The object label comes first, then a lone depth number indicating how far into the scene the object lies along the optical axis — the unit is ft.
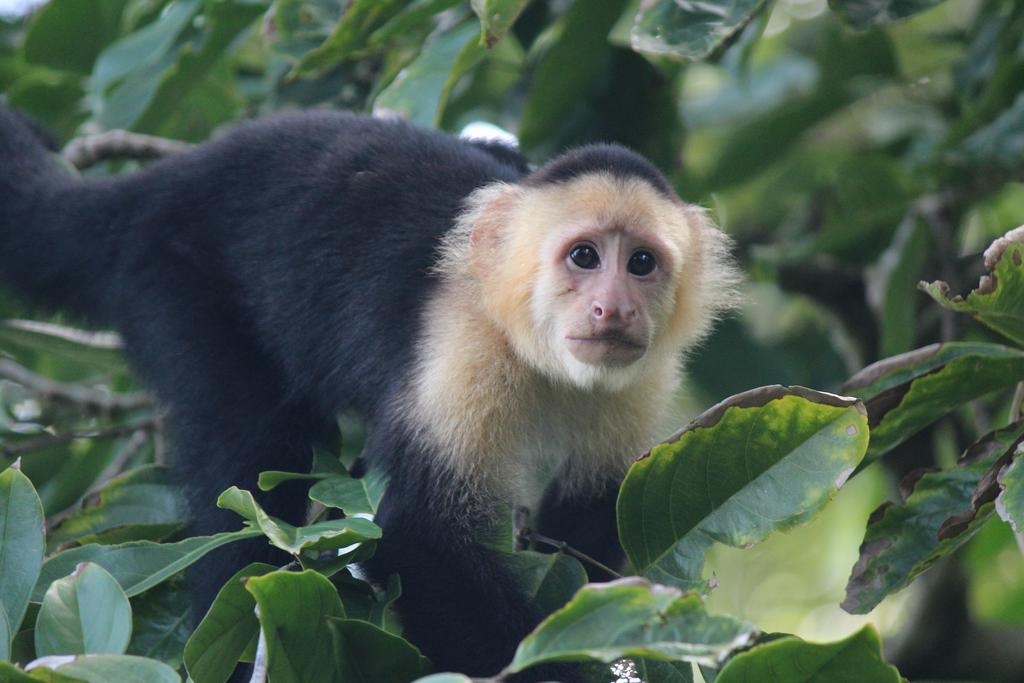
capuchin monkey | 21.03
